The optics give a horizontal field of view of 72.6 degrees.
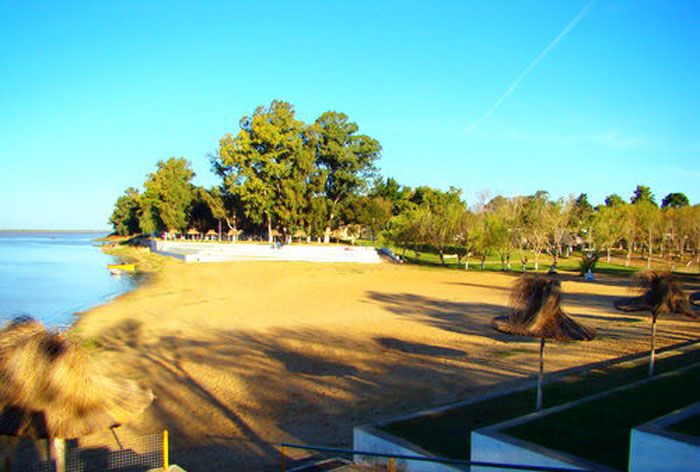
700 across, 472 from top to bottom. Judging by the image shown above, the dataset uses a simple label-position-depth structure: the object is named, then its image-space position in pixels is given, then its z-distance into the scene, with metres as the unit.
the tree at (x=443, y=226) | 46.09
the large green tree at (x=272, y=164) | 55.69
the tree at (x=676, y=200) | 94.50
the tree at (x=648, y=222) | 57.22
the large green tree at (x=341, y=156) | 58.41
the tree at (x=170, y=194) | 71.56
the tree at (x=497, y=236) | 43.44
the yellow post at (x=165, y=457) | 6.32
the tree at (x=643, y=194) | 95.20
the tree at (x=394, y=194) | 76.38
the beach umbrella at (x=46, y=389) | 5.45
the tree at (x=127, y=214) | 104.75
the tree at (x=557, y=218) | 45.12
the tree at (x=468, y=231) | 44.31
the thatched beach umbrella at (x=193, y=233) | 79.39
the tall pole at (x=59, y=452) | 5.68
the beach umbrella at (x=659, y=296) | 11.44
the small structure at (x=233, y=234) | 68.41
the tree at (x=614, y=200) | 95.25
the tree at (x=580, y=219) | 56.11
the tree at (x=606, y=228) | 48.56
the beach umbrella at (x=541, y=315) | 8.66
